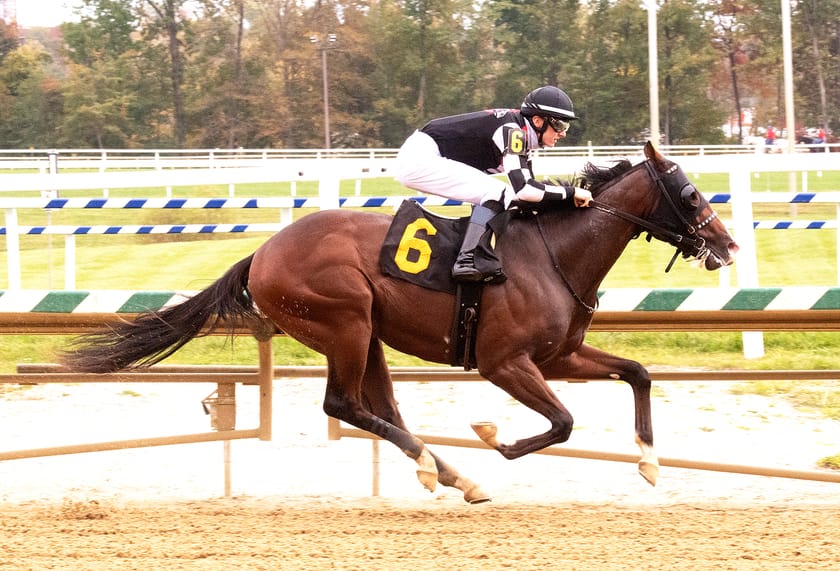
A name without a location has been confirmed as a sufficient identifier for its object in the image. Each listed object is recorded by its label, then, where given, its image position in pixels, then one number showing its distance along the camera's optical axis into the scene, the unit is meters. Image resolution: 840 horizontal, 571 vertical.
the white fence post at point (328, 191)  14.04
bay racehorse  8.67
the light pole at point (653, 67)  36.11
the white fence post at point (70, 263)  18.84
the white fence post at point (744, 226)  14.30
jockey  8.67
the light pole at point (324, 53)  77.19
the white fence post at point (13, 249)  17.57
